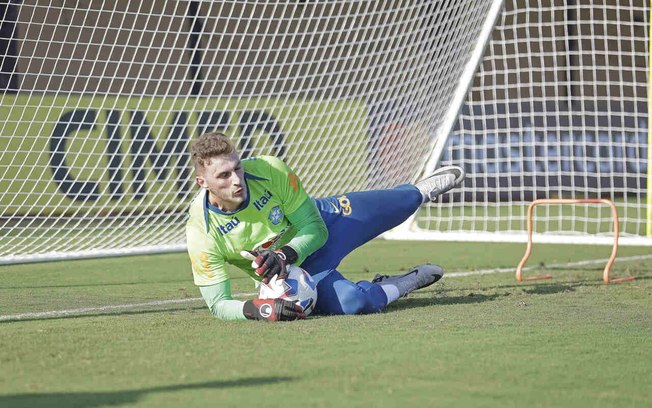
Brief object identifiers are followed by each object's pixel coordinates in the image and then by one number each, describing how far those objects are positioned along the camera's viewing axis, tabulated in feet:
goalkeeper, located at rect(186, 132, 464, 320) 37.40
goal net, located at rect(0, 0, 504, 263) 62.85
